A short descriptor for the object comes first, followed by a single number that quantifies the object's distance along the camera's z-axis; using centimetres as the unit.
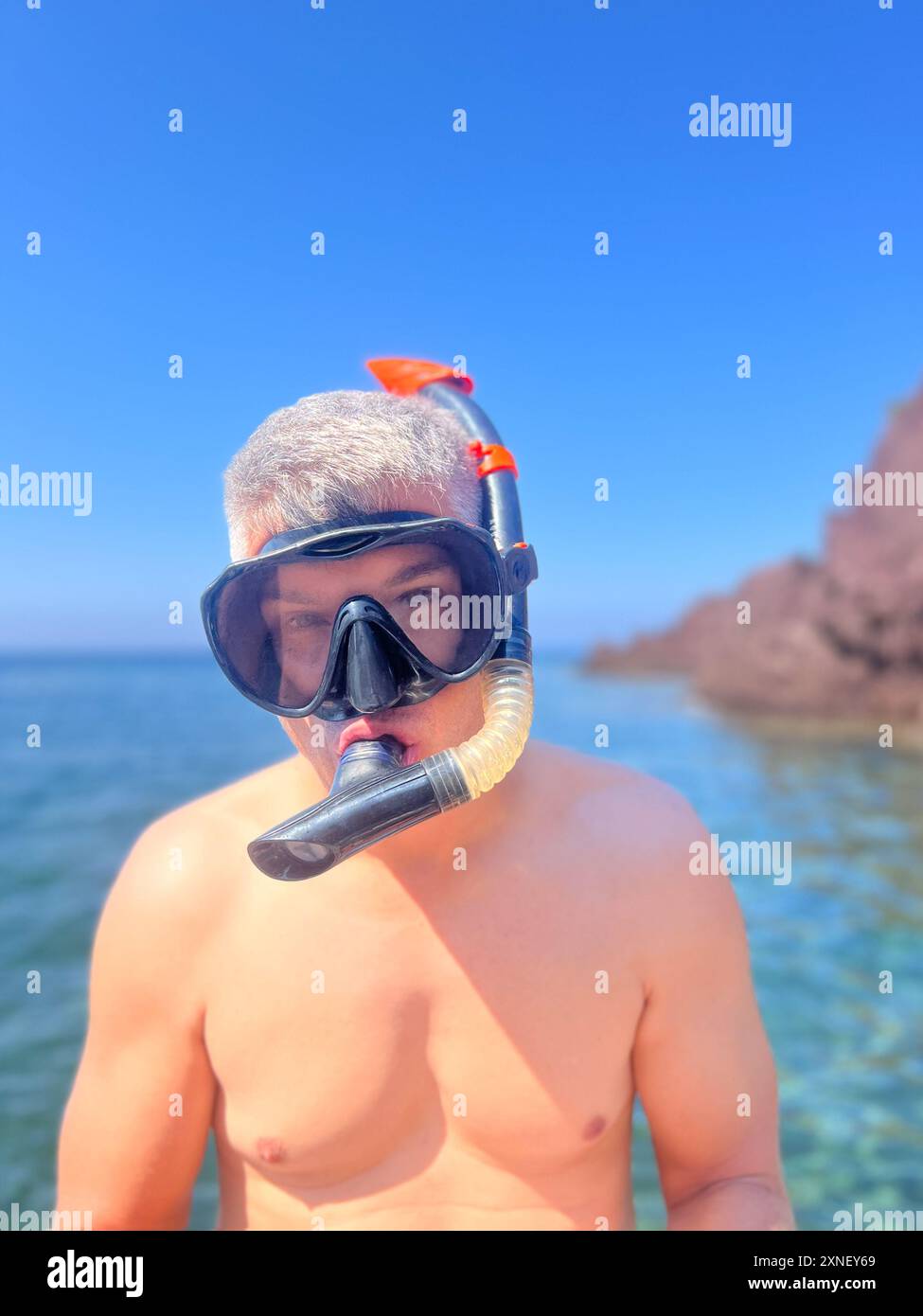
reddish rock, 1152
